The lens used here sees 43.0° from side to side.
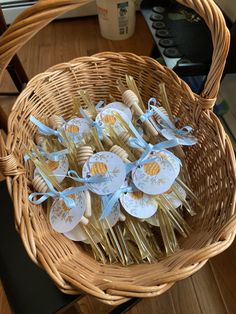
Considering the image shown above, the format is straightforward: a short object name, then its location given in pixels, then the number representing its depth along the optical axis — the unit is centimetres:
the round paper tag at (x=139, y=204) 55
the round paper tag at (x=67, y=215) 53
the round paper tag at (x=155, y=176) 56
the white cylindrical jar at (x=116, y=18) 139
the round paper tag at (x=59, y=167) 60
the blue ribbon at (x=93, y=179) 56
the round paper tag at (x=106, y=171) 56
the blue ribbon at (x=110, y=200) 54
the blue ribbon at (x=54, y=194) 55
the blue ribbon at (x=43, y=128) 63
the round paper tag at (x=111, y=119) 66
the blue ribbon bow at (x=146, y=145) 59
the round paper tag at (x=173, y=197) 58
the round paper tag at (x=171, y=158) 57
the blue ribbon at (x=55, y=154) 61
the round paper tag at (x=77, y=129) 65
